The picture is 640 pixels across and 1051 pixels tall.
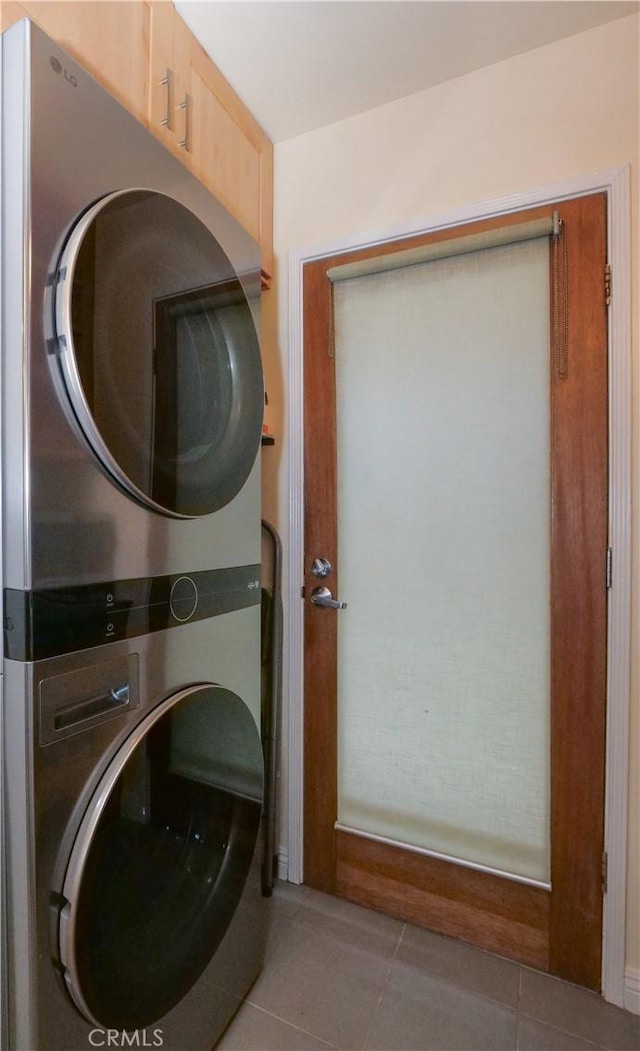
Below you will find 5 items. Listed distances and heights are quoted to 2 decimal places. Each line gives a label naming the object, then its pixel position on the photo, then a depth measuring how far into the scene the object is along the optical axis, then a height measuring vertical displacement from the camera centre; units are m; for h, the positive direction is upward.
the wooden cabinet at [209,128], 1.12 +1.13
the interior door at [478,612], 1.21 -0.26
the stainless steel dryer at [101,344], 0.63 +0.29
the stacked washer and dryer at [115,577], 0.63 -0.09
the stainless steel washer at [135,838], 0.64 -0.53
